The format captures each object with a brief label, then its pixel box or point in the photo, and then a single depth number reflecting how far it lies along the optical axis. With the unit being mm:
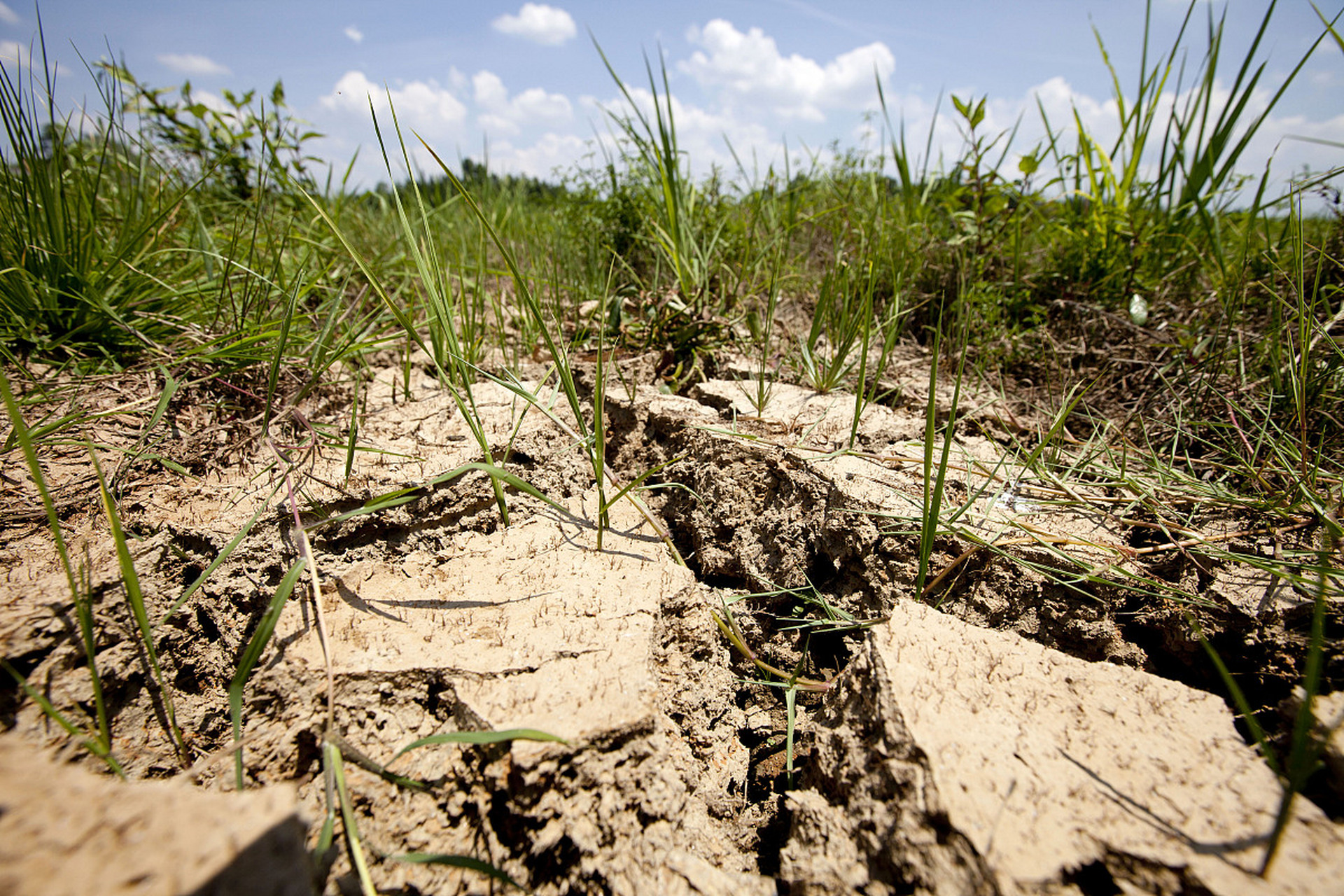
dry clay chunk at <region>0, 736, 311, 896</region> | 143
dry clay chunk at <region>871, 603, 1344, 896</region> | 183
